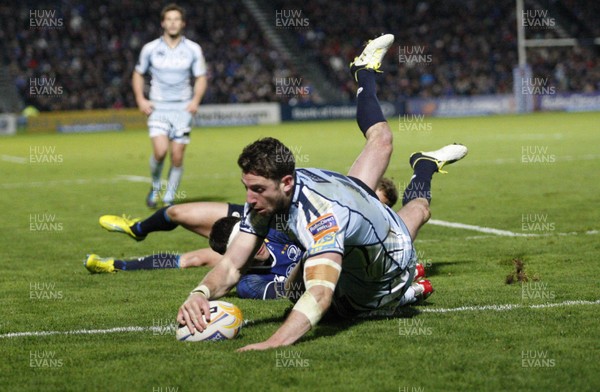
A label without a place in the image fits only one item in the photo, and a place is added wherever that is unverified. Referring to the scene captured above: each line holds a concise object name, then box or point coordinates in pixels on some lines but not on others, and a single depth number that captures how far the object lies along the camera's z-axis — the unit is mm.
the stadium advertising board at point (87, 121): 38688
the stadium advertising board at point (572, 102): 44969
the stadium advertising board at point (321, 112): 42688
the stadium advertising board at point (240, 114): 41312
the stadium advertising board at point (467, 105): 44781
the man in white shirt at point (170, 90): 13781
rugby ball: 5805
